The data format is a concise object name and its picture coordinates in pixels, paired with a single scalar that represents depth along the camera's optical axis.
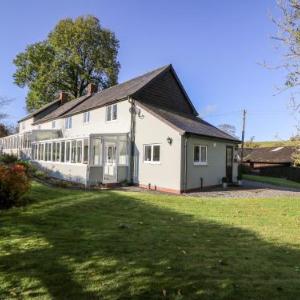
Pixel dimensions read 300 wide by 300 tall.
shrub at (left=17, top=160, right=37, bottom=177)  23.00
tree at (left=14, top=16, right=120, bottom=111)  48.19
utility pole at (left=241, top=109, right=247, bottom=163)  41.74
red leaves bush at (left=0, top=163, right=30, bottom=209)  10.59
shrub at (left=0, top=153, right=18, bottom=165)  28.57
